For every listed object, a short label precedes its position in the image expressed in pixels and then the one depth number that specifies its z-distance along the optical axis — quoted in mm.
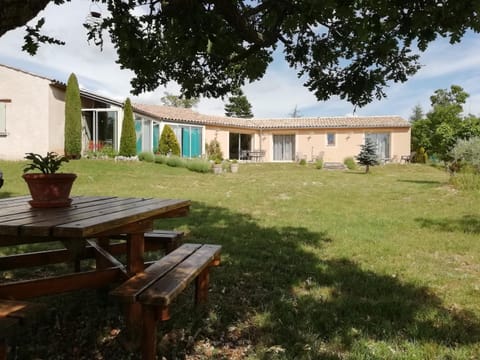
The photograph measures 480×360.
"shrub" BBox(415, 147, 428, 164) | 26547
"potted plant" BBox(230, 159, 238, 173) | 17886
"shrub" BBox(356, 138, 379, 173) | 18500
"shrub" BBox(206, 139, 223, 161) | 24769
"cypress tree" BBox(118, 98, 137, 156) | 17172
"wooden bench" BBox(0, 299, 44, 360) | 1610
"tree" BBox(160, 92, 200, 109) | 52431
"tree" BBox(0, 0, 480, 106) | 2361
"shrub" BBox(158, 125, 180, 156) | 20500
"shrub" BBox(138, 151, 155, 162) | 17609
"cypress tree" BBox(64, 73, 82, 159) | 15719
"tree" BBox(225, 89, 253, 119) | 50909
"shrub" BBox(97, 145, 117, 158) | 17203
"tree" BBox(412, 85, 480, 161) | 22234
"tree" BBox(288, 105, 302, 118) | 59438
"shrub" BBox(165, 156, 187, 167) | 17188
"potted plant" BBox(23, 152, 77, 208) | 2504
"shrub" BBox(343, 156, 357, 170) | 21769
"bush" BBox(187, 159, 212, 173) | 16469
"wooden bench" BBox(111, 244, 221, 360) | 2111
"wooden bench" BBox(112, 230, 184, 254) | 3631
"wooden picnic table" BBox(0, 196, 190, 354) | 1973
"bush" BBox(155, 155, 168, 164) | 17484
